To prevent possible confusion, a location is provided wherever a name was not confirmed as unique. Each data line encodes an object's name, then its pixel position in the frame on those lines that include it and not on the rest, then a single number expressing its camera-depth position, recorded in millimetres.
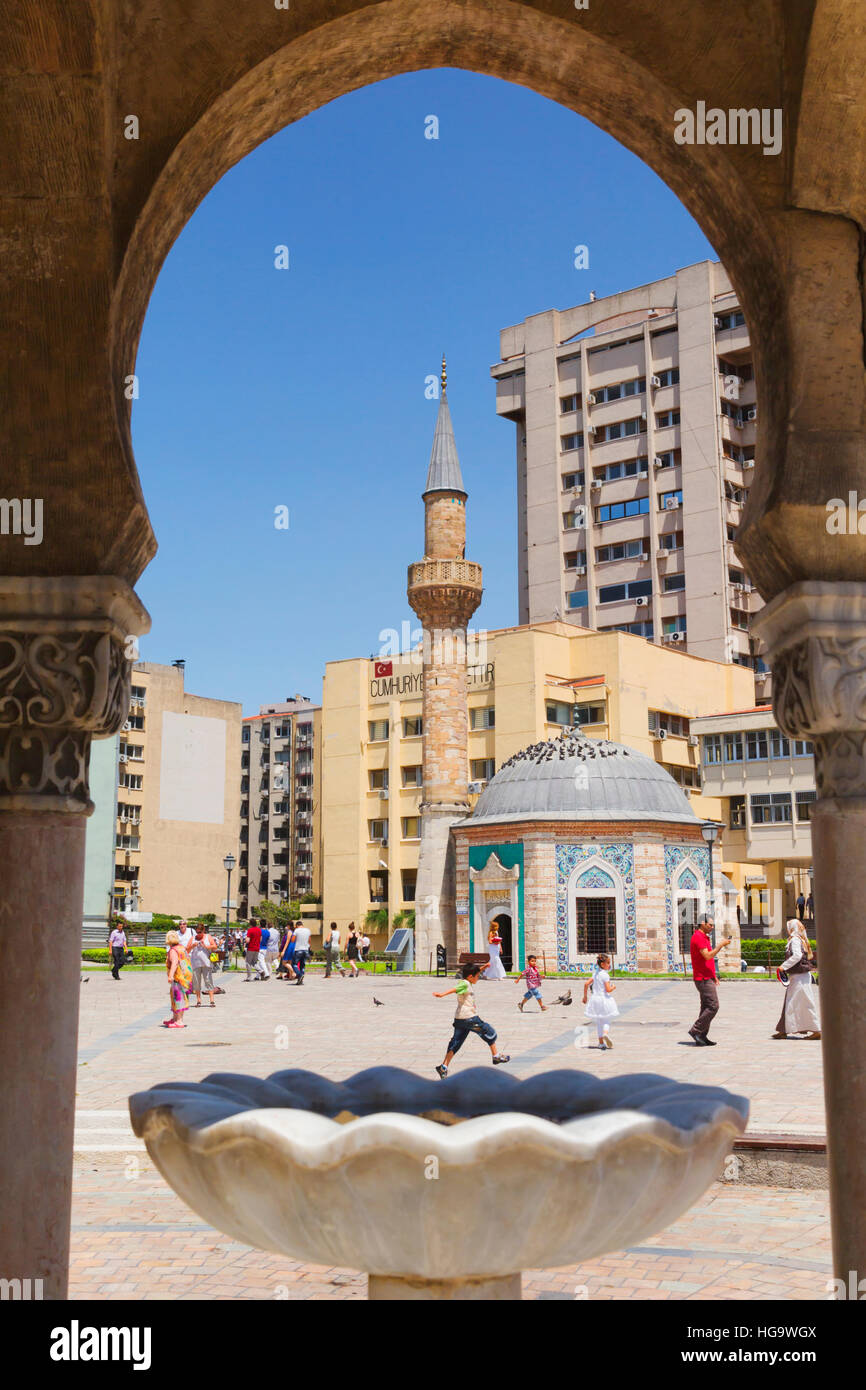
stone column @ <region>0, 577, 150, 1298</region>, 4129
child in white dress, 14734
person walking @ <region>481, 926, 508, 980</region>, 28500
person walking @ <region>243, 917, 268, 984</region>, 33438
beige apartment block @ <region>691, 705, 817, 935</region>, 47625
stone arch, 4859
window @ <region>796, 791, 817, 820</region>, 46775
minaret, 42000
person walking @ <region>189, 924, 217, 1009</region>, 23438
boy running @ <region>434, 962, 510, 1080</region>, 11859
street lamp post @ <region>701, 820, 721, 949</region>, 33312
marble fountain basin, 3002
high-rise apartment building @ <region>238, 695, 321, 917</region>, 87812
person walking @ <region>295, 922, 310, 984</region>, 30047
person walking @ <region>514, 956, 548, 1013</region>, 20967
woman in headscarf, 15672
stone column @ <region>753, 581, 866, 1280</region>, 4277
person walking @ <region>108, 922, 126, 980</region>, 31172
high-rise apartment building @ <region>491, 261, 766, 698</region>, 59000
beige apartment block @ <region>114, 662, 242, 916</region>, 68750
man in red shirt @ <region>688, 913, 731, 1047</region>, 14862
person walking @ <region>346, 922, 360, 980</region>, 38544
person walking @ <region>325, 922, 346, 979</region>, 35334
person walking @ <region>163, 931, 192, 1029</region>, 17453
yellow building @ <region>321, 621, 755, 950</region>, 52312
